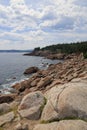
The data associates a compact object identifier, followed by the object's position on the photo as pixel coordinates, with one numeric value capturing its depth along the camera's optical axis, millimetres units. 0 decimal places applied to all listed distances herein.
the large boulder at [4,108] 5023
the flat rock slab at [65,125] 3672
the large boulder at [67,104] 4036
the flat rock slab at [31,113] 4468
